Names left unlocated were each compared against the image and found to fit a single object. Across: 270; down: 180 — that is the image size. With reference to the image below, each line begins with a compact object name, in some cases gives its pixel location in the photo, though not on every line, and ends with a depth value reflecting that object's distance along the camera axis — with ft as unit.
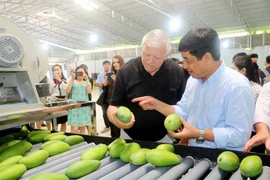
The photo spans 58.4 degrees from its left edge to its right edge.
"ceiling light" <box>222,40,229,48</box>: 44.92
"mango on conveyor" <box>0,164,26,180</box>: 3.17
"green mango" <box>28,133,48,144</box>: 5.05
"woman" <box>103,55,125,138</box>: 14.26
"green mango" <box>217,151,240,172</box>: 3.30
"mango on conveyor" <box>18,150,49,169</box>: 3.68
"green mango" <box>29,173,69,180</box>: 2.99
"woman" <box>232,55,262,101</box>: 9.31
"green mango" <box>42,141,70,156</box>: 4.29
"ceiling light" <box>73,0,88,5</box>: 28.60
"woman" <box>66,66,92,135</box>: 15.21
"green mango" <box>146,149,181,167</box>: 3.47
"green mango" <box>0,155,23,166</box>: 3.70
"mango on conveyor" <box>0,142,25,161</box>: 4.12
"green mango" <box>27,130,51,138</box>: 5.24
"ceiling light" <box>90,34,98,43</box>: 50.17
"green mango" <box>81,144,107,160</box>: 3.81
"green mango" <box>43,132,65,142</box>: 5.03
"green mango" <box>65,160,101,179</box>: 3.32
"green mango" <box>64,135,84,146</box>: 4.80
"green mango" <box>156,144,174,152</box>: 3.96
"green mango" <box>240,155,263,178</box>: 3.04
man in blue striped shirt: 4.18
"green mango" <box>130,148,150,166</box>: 3.65
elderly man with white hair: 6.50
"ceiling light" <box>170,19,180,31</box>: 37.87
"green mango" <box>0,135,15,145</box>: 4.94
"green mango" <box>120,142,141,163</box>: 3.82
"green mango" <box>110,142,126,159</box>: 3.99
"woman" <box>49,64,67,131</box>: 17.38
